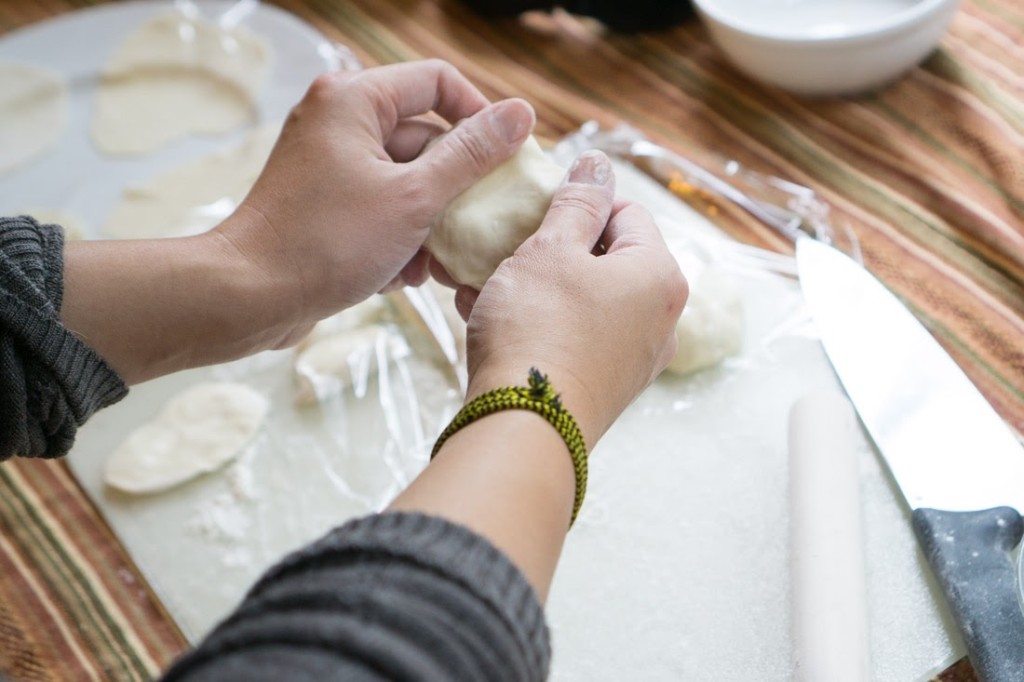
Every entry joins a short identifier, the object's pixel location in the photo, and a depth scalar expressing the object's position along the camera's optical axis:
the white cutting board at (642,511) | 0.94
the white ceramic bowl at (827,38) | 1.24
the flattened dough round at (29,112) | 1.59
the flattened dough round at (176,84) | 1.59
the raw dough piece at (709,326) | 1.10
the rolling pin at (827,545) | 0.84
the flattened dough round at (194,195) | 1.43
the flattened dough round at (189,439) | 1.12
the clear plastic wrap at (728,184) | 1.26
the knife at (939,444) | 0.85
